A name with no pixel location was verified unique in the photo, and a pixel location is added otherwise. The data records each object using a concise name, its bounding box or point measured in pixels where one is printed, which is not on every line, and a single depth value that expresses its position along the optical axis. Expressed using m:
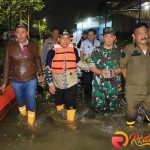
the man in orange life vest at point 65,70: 3.73
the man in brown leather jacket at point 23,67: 3.54
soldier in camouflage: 3.86
